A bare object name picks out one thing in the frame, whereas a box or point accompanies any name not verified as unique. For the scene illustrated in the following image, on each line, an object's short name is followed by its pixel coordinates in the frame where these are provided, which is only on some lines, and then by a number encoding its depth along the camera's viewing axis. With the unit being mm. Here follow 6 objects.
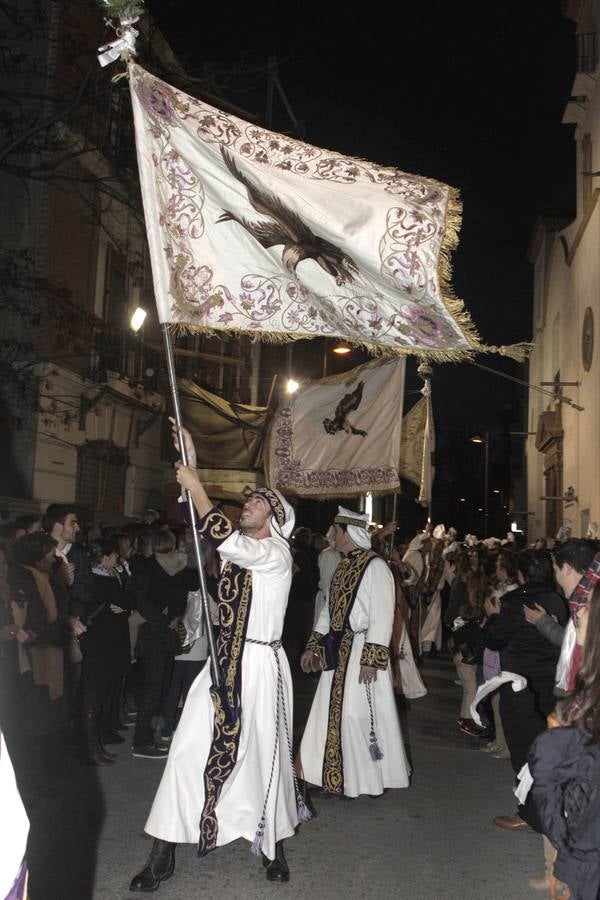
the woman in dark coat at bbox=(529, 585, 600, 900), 2971
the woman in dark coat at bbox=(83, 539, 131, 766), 8110
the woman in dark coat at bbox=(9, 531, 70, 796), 6605
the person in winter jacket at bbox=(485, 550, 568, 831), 6133
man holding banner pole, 5113
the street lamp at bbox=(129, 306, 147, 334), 14406
